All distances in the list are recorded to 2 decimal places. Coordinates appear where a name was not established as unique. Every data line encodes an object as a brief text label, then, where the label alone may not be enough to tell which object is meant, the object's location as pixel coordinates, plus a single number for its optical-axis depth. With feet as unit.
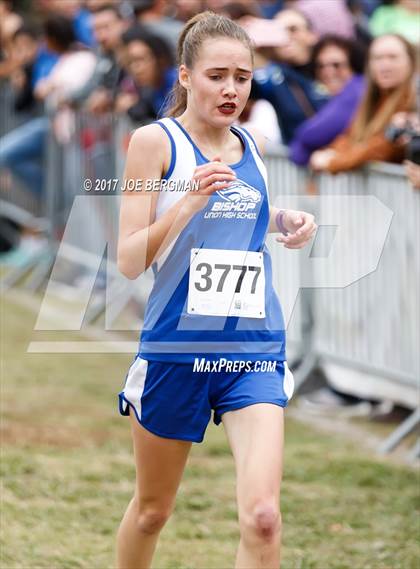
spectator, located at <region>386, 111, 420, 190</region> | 43.91
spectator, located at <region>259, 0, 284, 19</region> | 68.69
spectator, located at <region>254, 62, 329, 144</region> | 55.52
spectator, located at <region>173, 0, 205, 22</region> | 70.90
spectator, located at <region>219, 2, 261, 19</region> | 61.00
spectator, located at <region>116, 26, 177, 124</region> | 63.16
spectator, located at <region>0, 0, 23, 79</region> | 92.98
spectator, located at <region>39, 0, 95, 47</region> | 85.05
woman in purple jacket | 52.44
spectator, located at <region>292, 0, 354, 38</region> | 61.62
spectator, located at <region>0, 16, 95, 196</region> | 77.77
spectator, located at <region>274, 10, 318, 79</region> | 58.70
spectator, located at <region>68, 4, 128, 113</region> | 72.54
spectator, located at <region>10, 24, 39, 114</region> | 86.74
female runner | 27.99
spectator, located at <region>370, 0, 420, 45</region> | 57.82
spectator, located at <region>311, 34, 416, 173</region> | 48.65
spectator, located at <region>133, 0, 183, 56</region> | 68.18
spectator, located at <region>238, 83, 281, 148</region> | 56.75
